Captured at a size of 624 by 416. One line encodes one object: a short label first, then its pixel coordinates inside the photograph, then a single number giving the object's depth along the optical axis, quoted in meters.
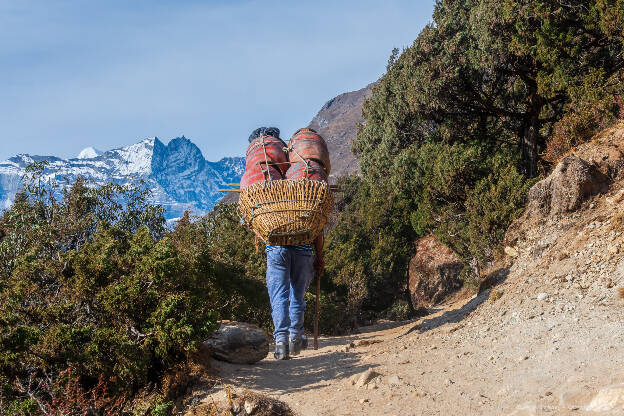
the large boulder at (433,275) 21.52
